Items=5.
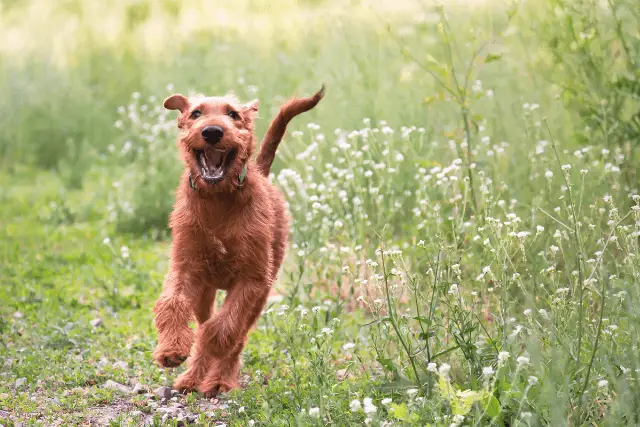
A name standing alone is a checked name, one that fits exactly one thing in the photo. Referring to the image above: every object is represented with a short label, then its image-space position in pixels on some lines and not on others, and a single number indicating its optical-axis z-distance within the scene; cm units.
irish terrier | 779
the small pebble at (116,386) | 851
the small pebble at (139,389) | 848
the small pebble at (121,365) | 927
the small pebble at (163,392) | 833
